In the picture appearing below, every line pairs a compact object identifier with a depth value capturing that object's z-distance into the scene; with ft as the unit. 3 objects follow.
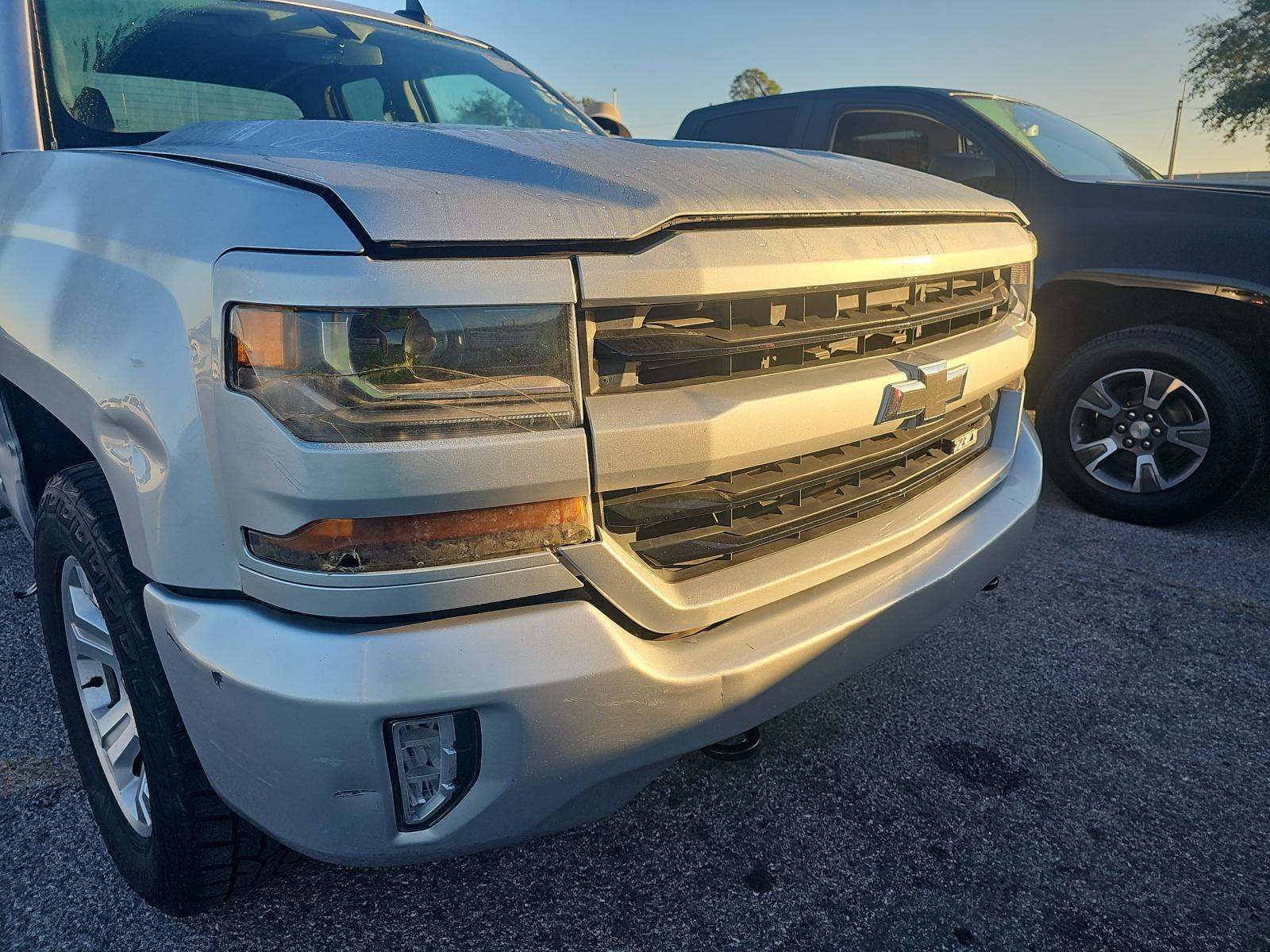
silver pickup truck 3.92
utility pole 121.29
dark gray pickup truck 11.35
